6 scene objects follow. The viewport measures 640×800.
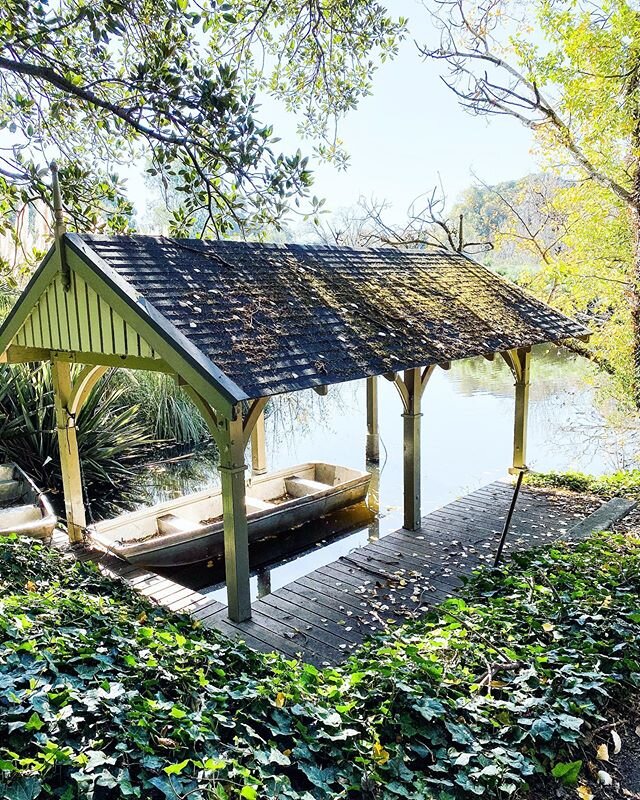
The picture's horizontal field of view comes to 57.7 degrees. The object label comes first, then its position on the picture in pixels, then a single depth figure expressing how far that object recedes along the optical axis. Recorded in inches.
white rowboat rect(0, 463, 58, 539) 238.4
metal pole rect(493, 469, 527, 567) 208.7
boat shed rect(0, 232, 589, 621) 181.0
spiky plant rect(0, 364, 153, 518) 364.5
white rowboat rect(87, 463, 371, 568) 263.3
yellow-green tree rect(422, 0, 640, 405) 395.5
